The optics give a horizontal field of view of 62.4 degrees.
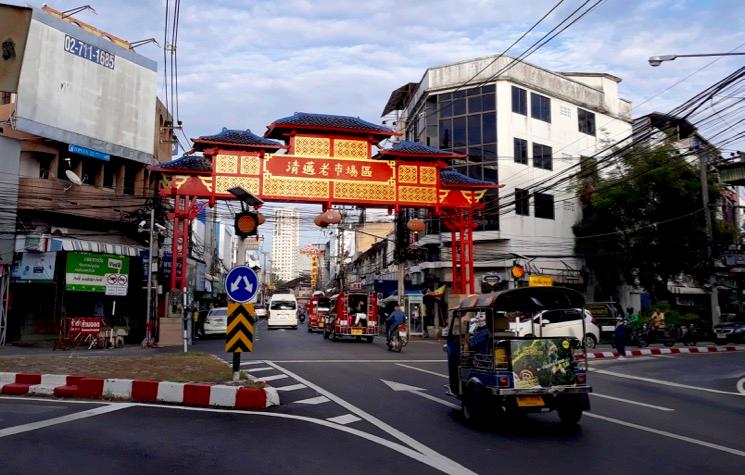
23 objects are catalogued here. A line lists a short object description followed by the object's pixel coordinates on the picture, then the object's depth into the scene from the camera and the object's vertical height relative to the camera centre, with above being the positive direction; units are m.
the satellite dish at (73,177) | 25.72 +5.53
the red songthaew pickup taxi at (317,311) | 42.34 -0.05
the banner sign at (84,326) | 23.19 -0.63
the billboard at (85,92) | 25.47 +9.69
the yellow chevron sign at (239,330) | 11.36 -0.37
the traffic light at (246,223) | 12.02 +1.69
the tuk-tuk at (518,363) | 8.17 -0.71
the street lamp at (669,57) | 14.80 +6.14
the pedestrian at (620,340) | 20.81 -0.94
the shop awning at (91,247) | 25.09 +2.68
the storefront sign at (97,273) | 25.45 +1.55
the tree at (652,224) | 33.12 +4.92
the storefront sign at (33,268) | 24.69 +1.63
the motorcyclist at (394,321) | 22.70 -0.37
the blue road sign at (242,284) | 11.21 +0.48
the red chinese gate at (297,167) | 25.14 +5.89
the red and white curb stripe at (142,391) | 10.16 -1.39
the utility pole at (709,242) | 28.96 +3.28
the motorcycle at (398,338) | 22.33 -0.98
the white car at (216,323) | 32.34 -0.69
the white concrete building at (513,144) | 36.00 +10.16
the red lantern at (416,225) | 26.89 +3.73
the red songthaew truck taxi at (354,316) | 28.77 -0.26
